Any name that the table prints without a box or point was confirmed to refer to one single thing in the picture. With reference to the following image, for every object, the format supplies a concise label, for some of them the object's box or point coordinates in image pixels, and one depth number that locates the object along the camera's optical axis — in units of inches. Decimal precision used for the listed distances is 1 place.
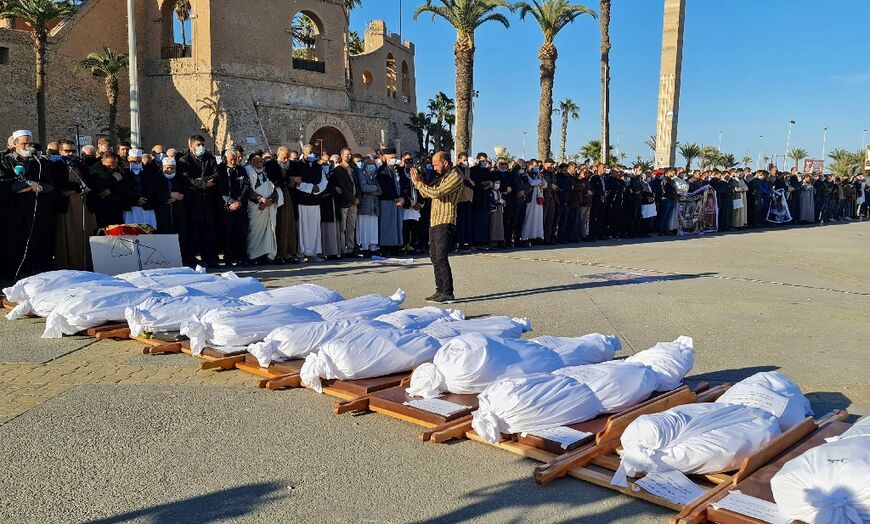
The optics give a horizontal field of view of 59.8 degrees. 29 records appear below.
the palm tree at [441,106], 2578.7
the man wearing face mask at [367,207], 582.9
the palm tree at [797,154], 3848.4
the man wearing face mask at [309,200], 544.1
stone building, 1339.8
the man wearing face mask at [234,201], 507.5
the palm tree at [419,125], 2063.2
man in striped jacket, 380.2
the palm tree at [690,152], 3011.8
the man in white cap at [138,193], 467.2
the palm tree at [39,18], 1242.6
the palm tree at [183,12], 1558.8
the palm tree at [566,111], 3100.4
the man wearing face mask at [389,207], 595.8
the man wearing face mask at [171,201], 479.2
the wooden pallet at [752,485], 138.8
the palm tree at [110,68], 1352.1
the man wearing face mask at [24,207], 415.8
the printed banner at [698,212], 947.9
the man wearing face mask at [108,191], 448.8
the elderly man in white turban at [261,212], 516.7
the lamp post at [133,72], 781.9
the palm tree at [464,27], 1109.1
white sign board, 406.6
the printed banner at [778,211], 1135.5
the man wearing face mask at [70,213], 437.7
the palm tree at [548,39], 1162.0
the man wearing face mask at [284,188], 535.2
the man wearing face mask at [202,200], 494.0
